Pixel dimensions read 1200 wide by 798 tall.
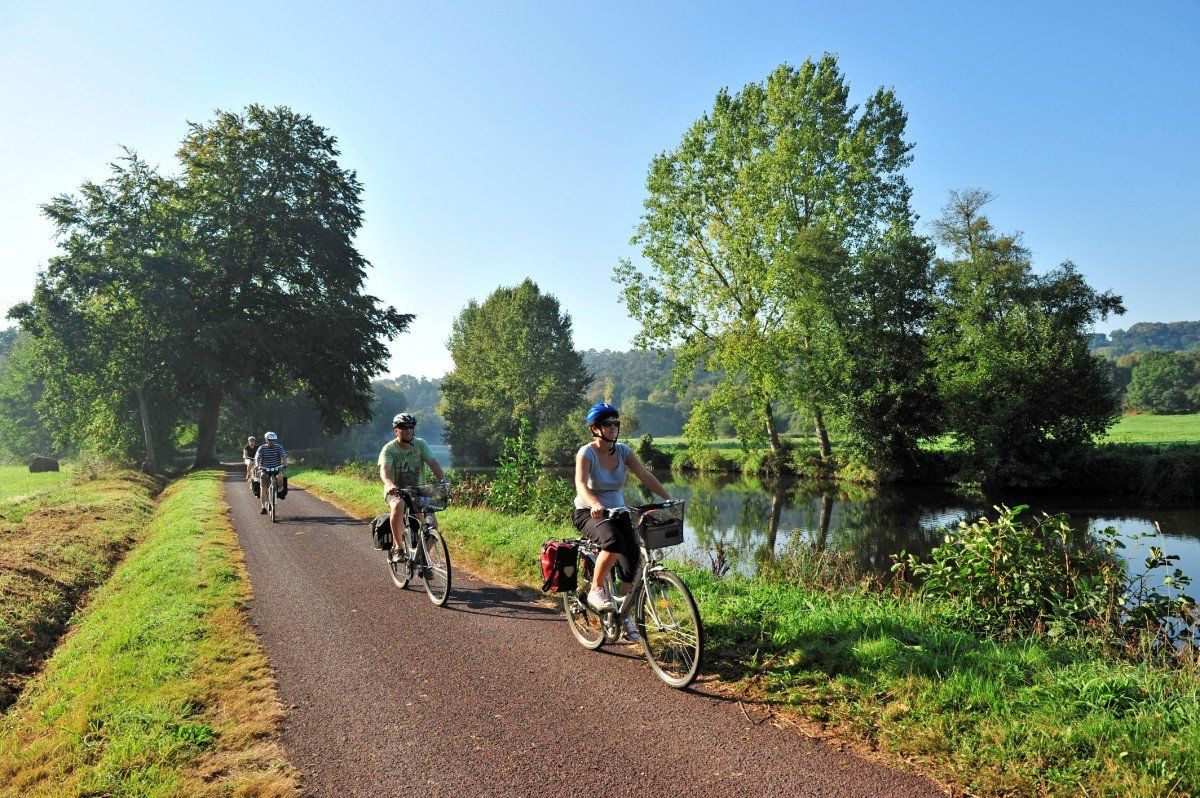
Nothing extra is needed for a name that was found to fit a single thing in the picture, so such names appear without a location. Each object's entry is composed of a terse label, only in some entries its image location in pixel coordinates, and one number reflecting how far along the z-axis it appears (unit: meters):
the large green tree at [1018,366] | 25.55
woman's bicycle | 4.75
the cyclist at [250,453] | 18.88
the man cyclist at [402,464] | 8.02
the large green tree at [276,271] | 32.12
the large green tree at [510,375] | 55.91
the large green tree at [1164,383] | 63.50
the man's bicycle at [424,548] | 7.47
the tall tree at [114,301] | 29.69
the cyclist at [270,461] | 15.57
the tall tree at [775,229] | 29.11
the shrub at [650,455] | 42.94
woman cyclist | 5.11
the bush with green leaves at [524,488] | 13.34
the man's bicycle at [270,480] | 15.21
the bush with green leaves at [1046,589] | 5.43
